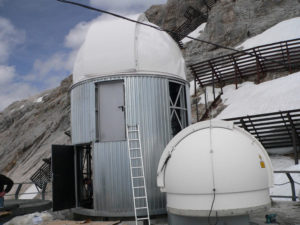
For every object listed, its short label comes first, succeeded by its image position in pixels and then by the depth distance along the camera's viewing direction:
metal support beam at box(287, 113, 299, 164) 15.33
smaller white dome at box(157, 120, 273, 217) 7.22
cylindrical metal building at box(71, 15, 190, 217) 9.89
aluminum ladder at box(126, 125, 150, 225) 9.55
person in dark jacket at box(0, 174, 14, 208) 7.56
